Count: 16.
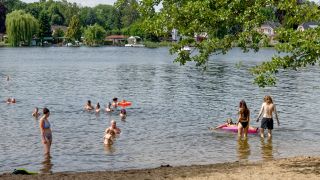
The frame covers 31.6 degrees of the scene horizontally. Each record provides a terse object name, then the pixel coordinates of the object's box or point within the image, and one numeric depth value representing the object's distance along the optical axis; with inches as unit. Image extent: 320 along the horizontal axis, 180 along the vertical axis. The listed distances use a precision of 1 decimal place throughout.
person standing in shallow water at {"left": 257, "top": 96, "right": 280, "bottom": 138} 919.7
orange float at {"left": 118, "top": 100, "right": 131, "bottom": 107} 1556.6
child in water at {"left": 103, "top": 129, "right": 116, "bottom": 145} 968.3
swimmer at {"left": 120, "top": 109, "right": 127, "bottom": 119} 1362.0
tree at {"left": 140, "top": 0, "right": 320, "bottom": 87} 577.4
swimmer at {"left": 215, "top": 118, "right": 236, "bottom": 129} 1114.5
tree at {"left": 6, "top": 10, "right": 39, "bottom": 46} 5718.5
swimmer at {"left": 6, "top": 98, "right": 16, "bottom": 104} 1646.9
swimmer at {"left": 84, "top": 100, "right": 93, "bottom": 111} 1459.2
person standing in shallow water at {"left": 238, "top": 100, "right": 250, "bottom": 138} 917.8
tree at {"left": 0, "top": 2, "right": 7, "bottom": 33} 7666.3
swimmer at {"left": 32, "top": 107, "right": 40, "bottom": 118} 1349.9
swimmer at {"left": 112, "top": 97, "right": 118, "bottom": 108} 1501.2
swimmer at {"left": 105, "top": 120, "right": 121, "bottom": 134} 1019.0
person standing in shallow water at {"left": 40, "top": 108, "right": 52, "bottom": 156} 779.7
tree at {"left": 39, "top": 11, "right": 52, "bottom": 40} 7509.8
